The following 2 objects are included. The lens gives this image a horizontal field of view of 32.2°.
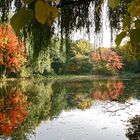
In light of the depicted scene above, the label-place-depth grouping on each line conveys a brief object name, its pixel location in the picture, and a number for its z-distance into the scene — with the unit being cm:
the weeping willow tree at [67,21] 161
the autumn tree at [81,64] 3325
